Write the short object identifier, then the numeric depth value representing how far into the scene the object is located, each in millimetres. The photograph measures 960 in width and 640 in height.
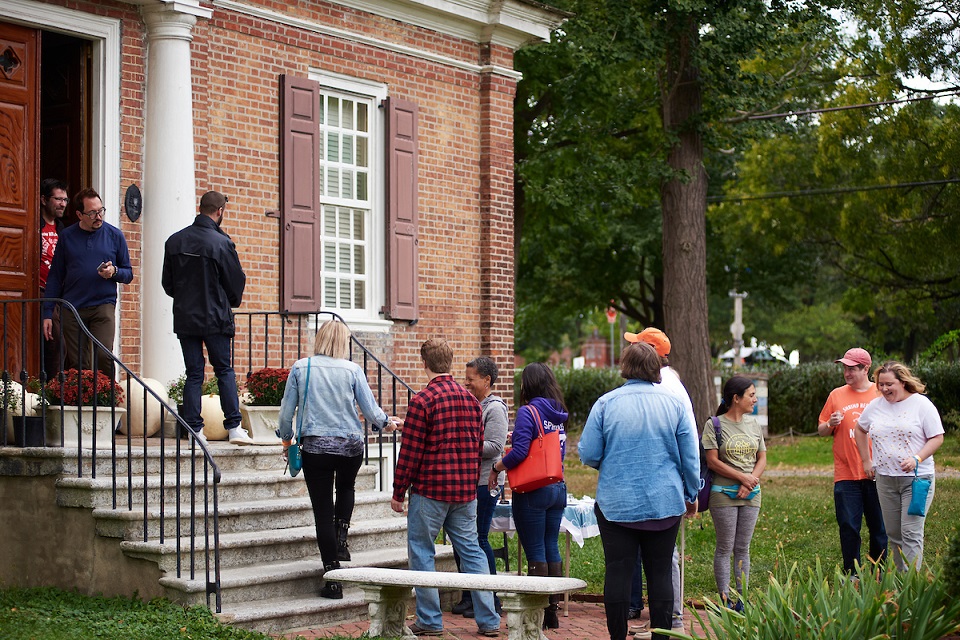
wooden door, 9812
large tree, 17547
